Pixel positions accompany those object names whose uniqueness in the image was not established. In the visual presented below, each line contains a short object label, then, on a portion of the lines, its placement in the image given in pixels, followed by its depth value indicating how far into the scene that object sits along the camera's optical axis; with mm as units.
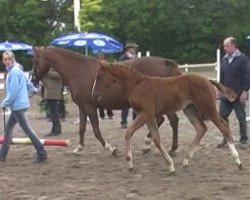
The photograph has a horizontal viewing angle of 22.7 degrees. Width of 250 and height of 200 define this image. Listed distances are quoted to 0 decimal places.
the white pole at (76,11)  35691
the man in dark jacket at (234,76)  10719
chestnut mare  10320
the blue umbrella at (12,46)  25156
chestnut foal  8547
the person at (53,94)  13641
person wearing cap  14564
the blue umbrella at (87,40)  19625
